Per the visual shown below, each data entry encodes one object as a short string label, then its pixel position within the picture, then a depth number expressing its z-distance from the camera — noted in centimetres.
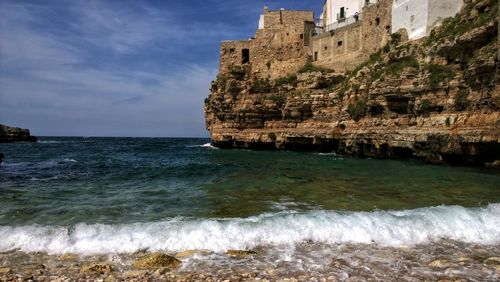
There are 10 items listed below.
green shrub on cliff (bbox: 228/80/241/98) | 4462
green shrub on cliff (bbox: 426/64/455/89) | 2367
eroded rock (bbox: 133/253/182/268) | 595
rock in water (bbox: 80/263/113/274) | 570
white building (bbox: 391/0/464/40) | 2916
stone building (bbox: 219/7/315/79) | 4500
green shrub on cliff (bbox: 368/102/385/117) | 2847
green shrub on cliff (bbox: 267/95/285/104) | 4144
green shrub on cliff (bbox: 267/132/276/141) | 4109
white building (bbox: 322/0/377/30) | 4212
